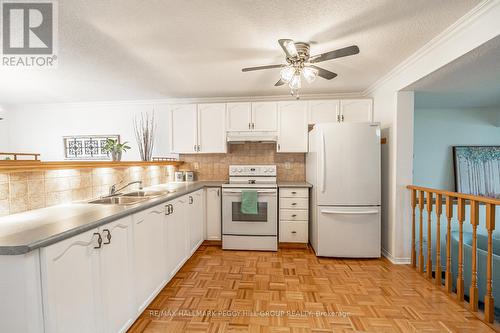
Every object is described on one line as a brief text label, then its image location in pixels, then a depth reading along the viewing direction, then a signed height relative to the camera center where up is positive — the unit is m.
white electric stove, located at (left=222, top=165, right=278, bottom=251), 3.27 -0.77
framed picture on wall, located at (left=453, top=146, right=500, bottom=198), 3.89 -0.11
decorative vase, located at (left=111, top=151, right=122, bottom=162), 2.49 +0.10
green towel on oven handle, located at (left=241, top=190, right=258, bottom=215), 3.21 -0.52
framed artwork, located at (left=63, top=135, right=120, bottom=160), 4.22 +0.31
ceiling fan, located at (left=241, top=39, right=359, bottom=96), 1.91 +0.83
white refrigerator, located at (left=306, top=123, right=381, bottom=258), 2.90 -0.32
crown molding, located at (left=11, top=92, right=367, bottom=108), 3.75 +1.06
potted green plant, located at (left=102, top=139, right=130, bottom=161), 2.47 +0.16
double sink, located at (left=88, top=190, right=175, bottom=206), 2.16 -0.32
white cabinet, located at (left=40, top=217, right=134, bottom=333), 1.11 -0.63
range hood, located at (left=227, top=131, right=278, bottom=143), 3.53 +0.41
